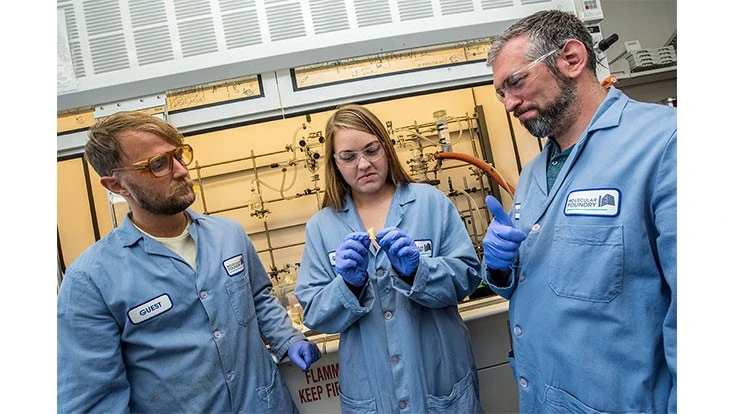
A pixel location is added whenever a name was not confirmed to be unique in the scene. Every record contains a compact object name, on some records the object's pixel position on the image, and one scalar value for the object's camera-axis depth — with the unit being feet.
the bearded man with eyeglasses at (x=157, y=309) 3.38
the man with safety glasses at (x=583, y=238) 2.53
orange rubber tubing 8.40
